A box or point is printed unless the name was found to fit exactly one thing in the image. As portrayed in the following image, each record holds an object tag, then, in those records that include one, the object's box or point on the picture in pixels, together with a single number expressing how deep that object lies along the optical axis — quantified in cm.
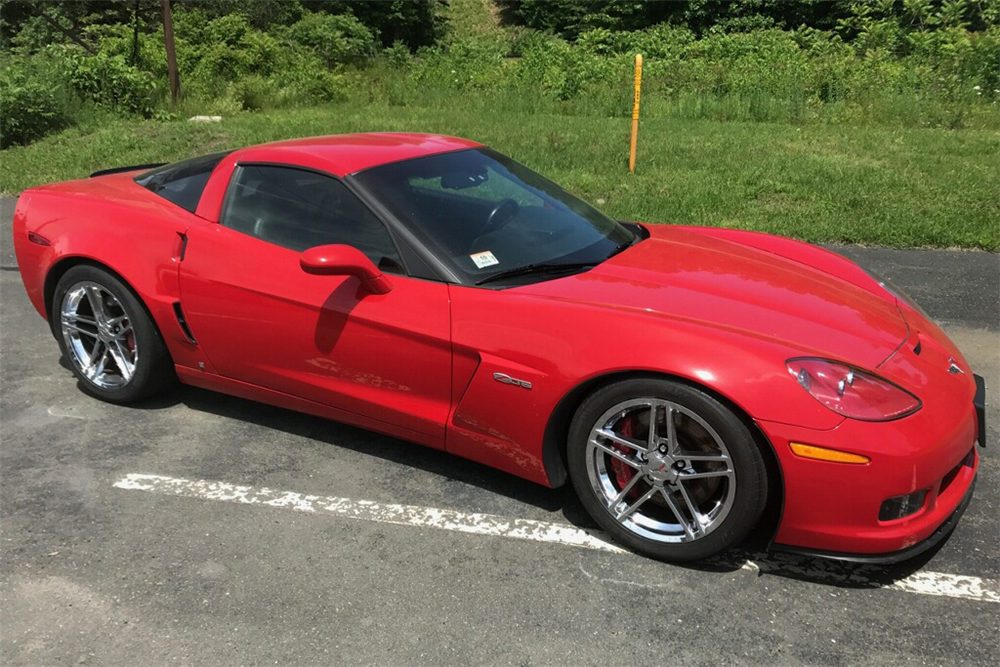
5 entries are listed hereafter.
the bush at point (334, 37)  2012
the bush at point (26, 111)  1160
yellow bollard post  883
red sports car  236
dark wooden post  1256
